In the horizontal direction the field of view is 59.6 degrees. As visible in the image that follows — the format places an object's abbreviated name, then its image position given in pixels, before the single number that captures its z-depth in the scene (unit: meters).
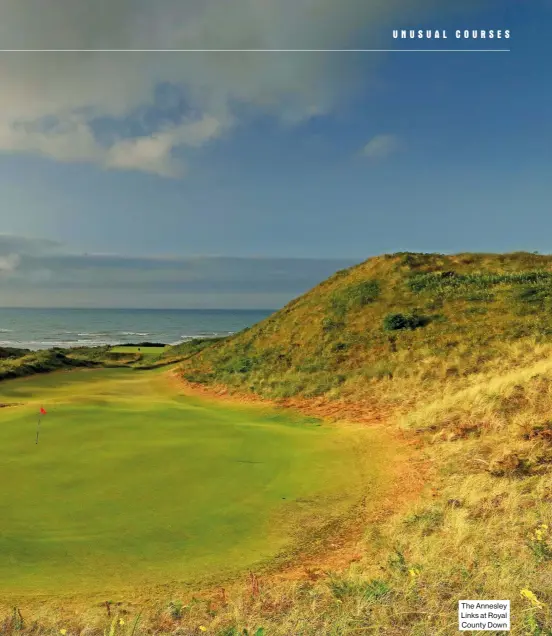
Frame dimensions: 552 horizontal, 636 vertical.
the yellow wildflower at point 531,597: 4.98
